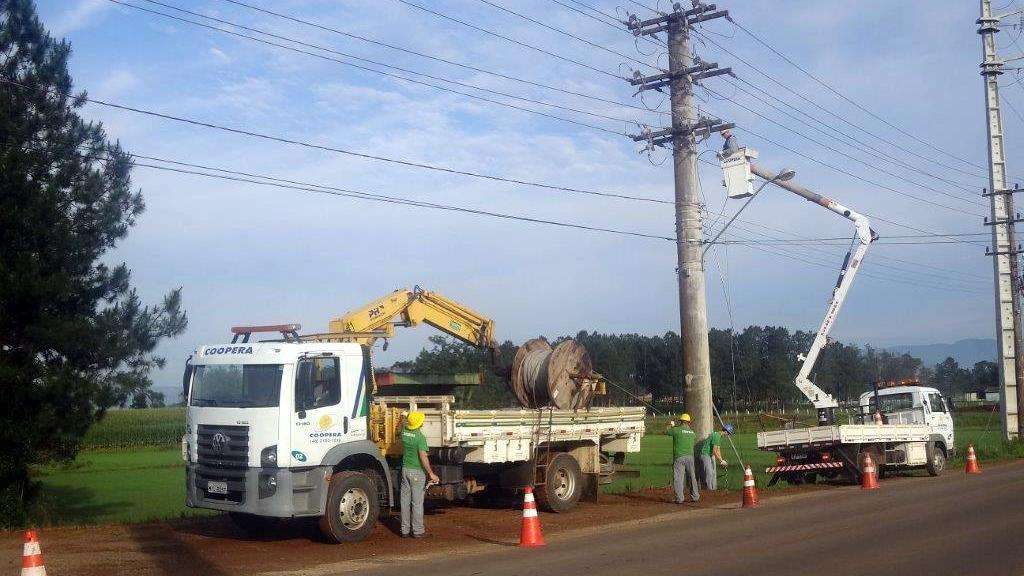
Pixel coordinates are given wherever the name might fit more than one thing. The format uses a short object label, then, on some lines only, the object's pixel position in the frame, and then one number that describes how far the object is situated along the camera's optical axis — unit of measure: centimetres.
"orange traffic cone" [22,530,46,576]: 906
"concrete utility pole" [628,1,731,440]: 2169
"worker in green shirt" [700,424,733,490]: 2043
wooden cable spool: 1806
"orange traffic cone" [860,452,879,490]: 2155
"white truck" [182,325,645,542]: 1318
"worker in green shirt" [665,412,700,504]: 1853
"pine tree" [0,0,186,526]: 1772
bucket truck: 2289
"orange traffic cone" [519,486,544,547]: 1316
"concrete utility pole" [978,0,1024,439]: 3775
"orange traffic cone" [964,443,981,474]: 2608
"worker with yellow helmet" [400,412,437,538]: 1399
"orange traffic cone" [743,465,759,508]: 1788
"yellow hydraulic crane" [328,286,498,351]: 1634
